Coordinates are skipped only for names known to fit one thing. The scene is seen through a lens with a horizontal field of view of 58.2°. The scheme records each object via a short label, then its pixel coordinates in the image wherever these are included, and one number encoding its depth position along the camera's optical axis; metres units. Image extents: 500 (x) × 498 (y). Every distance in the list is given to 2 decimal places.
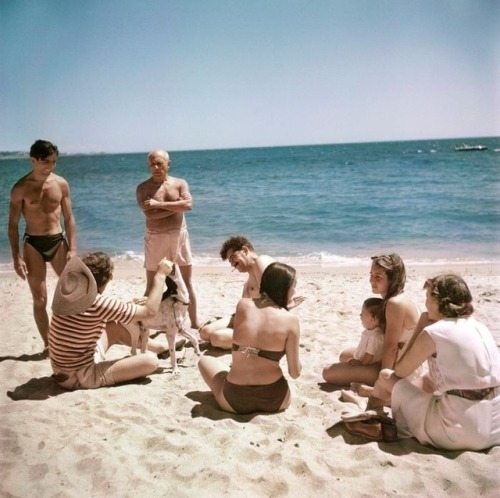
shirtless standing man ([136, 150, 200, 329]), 4.88
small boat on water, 53.08
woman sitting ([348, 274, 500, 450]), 2.63
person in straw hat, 3.36
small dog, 3.97
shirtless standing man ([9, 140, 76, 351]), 4.39
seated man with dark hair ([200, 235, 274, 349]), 4.26
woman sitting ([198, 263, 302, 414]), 3.07
